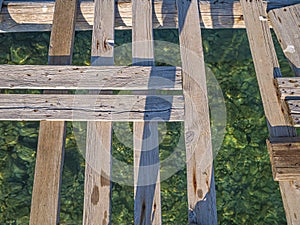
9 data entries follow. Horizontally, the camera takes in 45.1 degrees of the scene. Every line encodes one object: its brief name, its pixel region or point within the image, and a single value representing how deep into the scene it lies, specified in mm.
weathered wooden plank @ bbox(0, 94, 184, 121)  1997
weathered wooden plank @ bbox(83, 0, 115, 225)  1808
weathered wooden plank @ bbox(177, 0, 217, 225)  1810
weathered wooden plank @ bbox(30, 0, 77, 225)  1808
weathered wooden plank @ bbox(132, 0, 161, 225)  1814
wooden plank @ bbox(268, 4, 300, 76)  2314
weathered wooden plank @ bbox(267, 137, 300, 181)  1845
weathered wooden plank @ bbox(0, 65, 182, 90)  2078
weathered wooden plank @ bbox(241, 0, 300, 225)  1819
